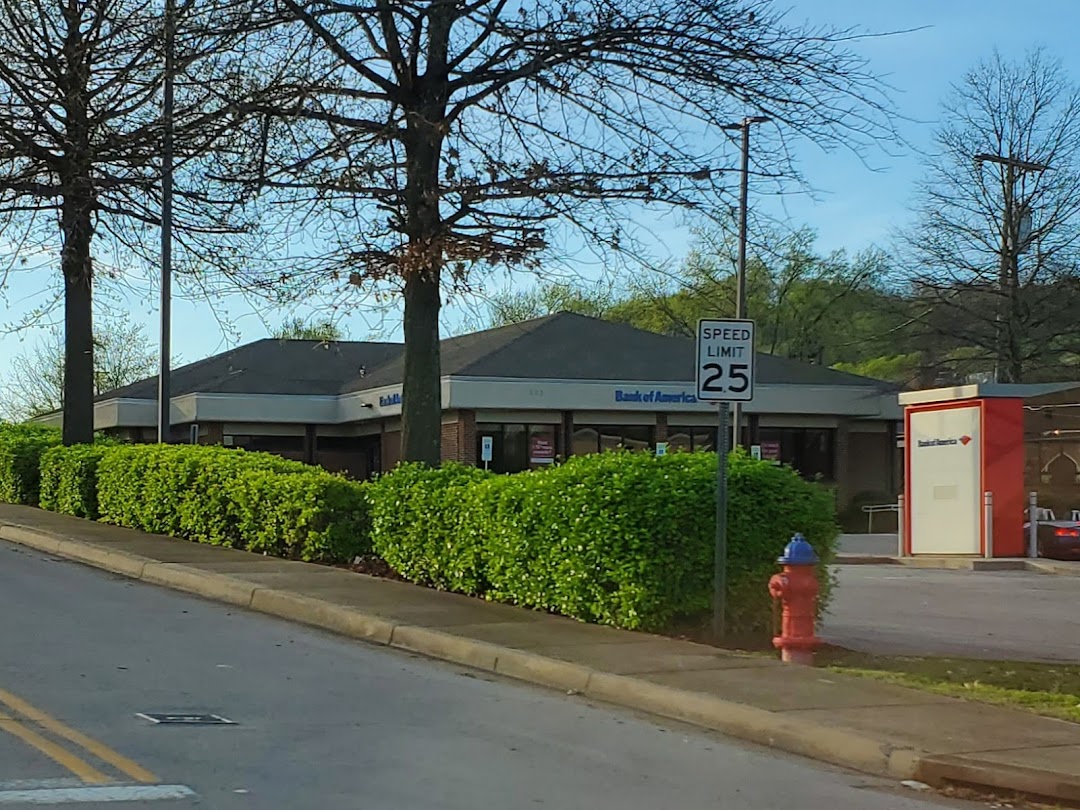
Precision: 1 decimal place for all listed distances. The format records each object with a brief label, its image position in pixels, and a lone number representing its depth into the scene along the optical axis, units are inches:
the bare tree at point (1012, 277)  1491.1
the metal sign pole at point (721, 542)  451.8
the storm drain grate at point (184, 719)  327.3
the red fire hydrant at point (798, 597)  426.9
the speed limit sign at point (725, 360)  458.6
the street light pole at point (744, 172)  574.2
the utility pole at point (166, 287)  815.5
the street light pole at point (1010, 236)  1497.3
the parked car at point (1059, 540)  1027.9
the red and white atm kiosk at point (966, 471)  1004.6
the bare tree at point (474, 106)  578.9
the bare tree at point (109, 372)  2554.1
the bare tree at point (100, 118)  619.5
